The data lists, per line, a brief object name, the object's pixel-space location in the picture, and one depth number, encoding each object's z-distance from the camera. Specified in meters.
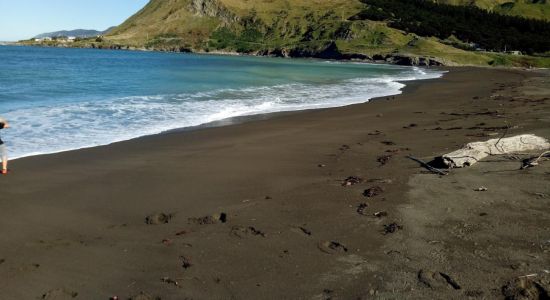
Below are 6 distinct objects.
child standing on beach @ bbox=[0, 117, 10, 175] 10.13
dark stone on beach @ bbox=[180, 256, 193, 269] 5.86
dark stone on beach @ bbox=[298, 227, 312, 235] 6.80
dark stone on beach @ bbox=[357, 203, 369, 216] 7.49
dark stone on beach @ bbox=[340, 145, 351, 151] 12.63
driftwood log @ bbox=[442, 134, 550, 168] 9.52
